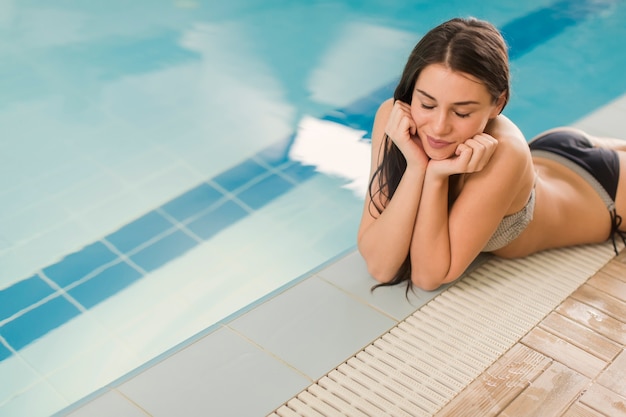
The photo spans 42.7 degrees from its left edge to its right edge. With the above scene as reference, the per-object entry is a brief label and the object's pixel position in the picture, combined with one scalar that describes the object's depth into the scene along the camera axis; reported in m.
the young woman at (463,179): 2.56
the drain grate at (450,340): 2.53
